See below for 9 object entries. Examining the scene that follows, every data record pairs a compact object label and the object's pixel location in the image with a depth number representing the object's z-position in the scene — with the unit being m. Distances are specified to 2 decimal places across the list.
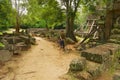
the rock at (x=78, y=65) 2.43
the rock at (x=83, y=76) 2.30
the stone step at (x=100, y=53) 2.62
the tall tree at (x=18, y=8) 10.68
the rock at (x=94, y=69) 2.42
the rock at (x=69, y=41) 8.51
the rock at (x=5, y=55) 4.94
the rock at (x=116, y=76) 1.80
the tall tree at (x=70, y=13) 8.98
